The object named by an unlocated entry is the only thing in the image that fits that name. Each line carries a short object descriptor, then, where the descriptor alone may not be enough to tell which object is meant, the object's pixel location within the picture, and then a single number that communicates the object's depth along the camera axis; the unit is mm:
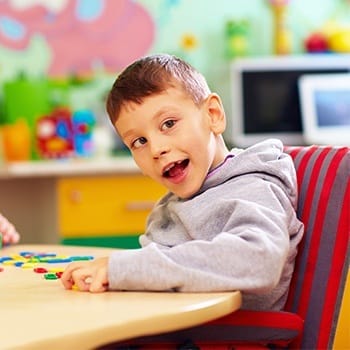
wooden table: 991
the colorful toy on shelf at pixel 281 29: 3943
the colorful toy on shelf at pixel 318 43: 3984
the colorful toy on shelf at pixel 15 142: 3553
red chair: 1297
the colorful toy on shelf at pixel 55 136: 3545
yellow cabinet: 3242
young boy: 1206
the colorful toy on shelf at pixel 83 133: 3594
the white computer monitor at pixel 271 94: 3689
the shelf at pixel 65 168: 3158
